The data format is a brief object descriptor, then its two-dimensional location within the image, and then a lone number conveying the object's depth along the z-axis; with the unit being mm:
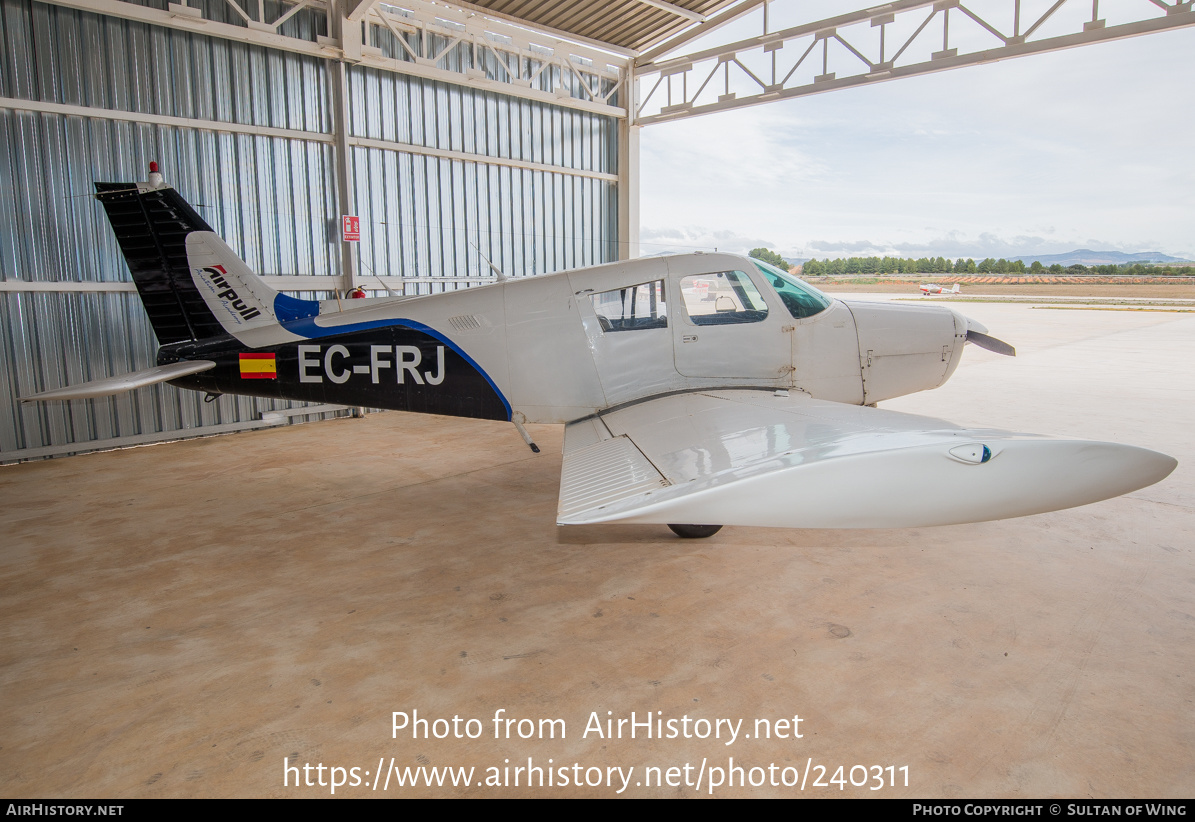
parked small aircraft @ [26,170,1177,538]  4934
